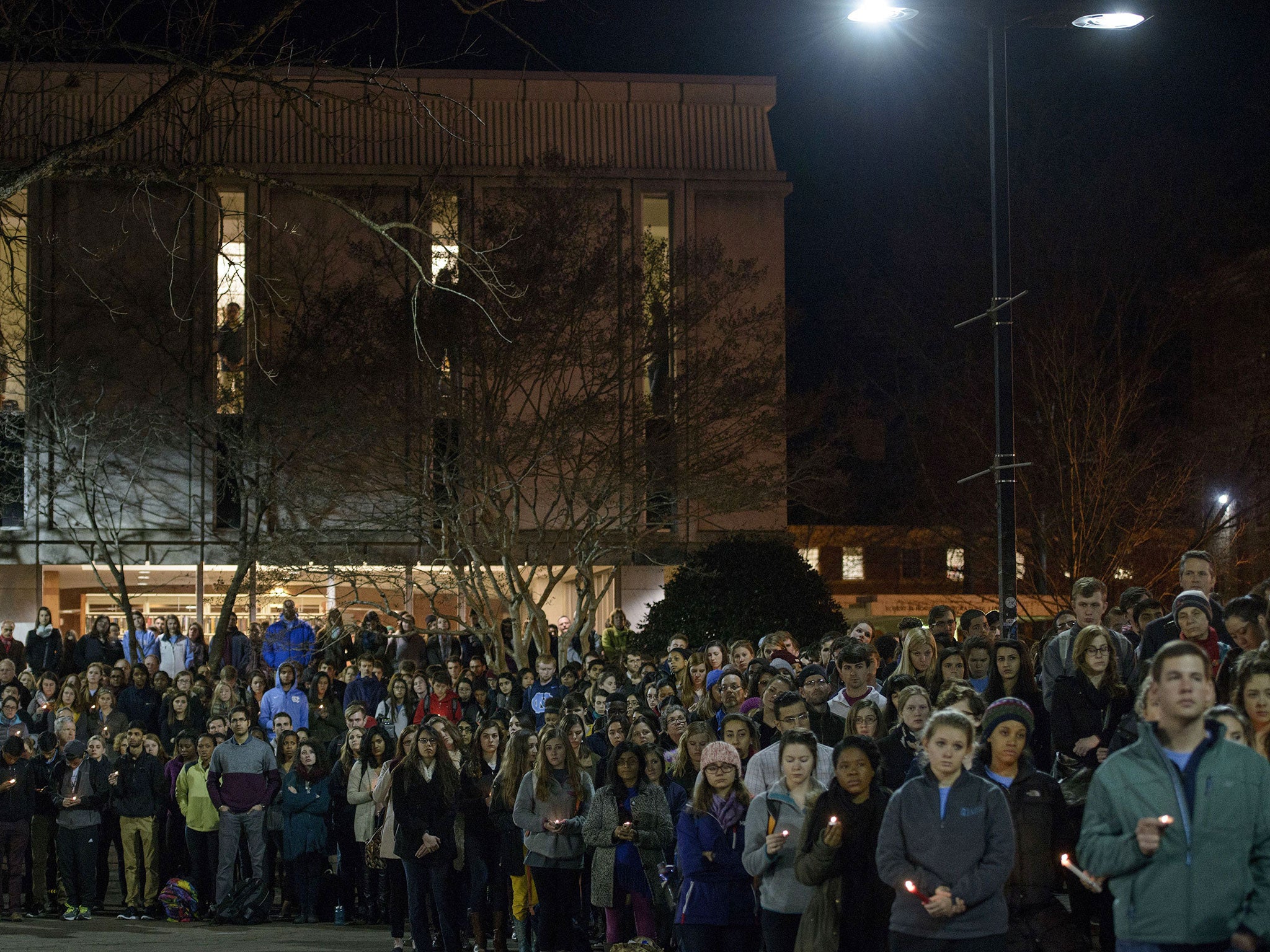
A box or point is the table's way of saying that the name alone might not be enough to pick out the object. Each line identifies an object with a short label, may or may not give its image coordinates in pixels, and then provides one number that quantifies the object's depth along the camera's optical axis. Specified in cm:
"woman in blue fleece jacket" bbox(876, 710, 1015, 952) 643
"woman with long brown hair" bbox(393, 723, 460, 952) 1165
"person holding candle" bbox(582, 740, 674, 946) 1069
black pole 1148
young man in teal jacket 515
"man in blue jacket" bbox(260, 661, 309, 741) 1912
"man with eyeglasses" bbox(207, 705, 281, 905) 1509
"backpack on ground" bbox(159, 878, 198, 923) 1511
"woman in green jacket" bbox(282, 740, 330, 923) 1479
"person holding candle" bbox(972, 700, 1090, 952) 732
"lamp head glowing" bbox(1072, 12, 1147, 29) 1095
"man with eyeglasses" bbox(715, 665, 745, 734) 1211
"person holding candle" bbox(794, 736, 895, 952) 731
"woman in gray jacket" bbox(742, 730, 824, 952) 766
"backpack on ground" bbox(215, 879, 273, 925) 1490
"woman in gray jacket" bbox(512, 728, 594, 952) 1127
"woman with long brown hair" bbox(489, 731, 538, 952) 1205
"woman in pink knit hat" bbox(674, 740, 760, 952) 833
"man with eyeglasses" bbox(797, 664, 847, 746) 1075
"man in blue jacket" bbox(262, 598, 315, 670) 2448
